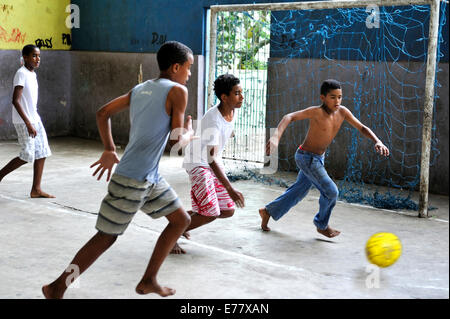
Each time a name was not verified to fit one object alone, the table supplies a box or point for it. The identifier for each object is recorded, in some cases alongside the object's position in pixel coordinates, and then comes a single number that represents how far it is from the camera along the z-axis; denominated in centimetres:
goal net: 805
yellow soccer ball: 448
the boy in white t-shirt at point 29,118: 669
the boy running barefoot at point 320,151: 545
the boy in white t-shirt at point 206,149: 483
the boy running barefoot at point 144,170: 368
